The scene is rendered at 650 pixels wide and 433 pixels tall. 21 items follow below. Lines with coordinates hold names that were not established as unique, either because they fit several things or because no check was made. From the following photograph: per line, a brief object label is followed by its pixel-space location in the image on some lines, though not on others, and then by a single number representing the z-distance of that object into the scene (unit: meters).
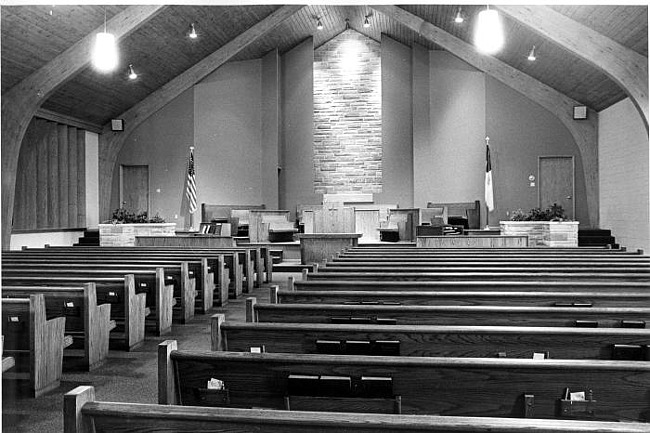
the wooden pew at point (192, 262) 5.74
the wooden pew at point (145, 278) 4.68
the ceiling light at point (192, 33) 10.89
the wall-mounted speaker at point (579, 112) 12.48
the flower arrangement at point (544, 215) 10.48
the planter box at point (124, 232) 10.95
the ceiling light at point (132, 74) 11.45
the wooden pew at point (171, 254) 6.39
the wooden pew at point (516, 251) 6.00
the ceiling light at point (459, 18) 10.77
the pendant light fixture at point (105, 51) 7.06
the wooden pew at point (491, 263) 4.67
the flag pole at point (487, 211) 13.21
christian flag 12.82
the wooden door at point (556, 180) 13.05
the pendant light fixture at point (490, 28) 6.75
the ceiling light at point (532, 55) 10.73
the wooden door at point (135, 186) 14.09
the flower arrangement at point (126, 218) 11.11
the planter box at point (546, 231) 10.39
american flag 13.14
